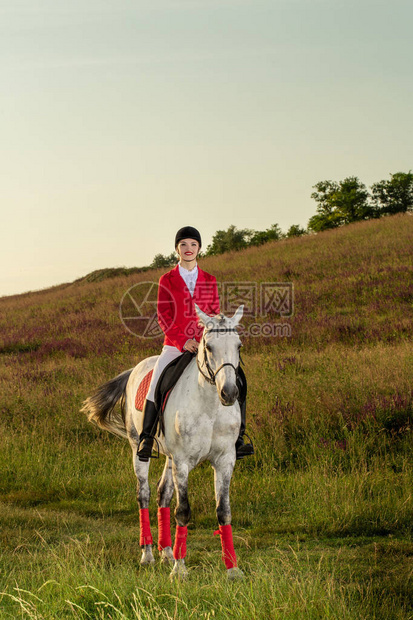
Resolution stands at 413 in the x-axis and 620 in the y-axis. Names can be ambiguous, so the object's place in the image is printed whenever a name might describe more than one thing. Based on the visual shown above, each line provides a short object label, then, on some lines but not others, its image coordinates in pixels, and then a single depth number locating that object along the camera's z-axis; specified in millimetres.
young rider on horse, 12117
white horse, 9461
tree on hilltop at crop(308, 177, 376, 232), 126937
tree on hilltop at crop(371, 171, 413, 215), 131000
